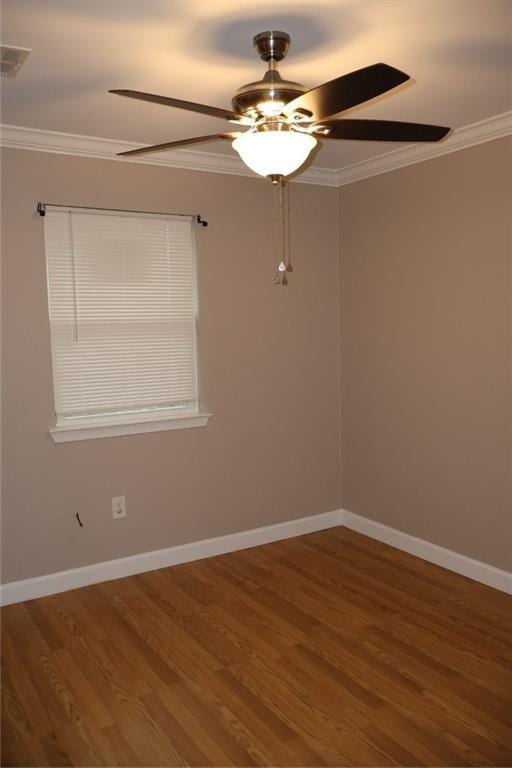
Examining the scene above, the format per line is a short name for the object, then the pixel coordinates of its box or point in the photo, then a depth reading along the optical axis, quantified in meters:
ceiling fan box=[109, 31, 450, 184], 1.82
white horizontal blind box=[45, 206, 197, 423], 3.41
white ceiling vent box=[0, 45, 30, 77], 2.21
